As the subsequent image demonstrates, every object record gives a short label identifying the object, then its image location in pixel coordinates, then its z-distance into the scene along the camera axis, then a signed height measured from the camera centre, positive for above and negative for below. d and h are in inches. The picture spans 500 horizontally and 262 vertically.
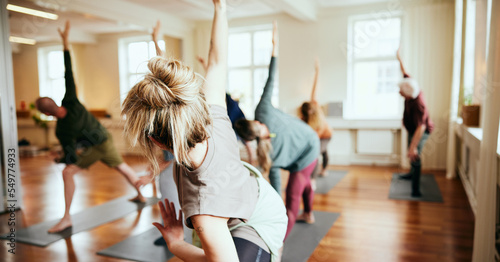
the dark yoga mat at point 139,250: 105.1 -48.0
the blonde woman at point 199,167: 37.5 -8.6
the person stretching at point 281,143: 98.1 -14.9
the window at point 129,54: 323.0 +36.1
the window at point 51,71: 295.7 +19.8
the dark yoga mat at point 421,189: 159.3 -47.7
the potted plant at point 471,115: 145.5 -9.8
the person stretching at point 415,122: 149.3 -13.2
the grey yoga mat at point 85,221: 121.6 -49.1
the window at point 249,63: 289.6 +24.8
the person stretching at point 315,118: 162.1 -11.8
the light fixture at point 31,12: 220.2 +55.5
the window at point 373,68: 246.1 +16.4
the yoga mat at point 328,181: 180.5 -49.1
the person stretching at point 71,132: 121.5 -13.7
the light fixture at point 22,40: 285.9 +44.7
